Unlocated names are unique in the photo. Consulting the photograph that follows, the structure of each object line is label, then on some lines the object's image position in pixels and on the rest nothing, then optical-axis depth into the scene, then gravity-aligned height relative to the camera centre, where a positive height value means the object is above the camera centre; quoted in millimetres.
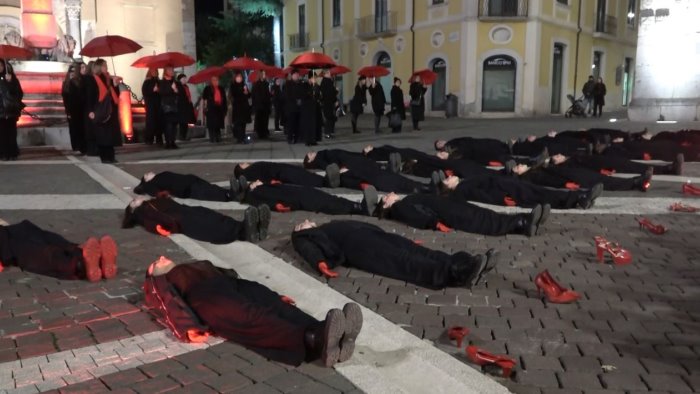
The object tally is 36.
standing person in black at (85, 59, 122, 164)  10070 -72
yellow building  28844 +2731
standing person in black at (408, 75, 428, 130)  17844 +58
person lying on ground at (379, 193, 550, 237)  5383 -965
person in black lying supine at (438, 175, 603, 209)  6348 -904
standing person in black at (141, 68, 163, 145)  13633 -100
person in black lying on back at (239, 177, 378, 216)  6039 -961
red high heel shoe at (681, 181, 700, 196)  7372 -1005
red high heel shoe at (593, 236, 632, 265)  4629 -1088
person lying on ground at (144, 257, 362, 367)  2928 -1032
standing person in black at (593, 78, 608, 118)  27328 +331
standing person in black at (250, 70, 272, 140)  15945 -20
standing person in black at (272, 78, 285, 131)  17953 +33
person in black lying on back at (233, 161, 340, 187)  7496 -843
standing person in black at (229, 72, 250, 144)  15016 -87
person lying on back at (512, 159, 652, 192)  7188 -867
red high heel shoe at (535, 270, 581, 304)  3826 -1128
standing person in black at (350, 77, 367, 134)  17719 +30
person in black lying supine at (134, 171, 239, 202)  7043 -937
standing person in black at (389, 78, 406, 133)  17188 -52
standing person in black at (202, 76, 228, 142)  15003 -109
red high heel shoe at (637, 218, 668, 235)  5570 -1090
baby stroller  26953 -339
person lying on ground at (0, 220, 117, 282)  4238 -1016
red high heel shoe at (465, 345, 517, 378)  2873 -1168
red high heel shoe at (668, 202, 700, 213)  6523 -1073
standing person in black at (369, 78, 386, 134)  17844 +30
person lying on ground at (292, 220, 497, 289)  4008 -999
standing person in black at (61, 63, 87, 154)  11672 -48
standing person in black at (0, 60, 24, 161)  10734 -110
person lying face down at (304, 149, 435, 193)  7188 -838
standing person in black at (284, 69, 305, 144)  14633 -18
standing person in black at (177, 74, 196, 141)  13773 -91
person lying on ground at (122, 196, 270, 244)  5211 -985
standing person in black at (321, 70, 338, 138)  15617 +150
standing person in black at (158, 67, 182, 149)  13289 -13
